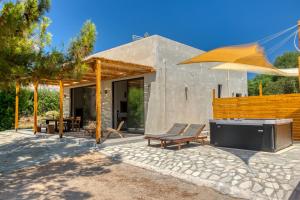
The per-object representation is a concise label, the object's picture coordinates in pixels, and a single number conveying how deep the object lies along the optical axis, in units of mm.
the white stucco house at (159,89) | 11828
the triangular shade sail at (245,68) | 11361
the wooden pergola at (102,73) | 9586
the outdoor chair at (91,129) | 10927
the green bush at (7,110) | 16109
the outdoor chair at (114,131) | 10341
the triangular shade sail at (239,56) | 8148
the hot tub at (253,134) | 8023
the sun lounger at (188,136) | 8727
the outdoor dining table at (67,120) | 13582
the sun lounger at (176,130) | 9923
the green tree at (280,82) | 35719
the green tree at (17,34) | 5855
